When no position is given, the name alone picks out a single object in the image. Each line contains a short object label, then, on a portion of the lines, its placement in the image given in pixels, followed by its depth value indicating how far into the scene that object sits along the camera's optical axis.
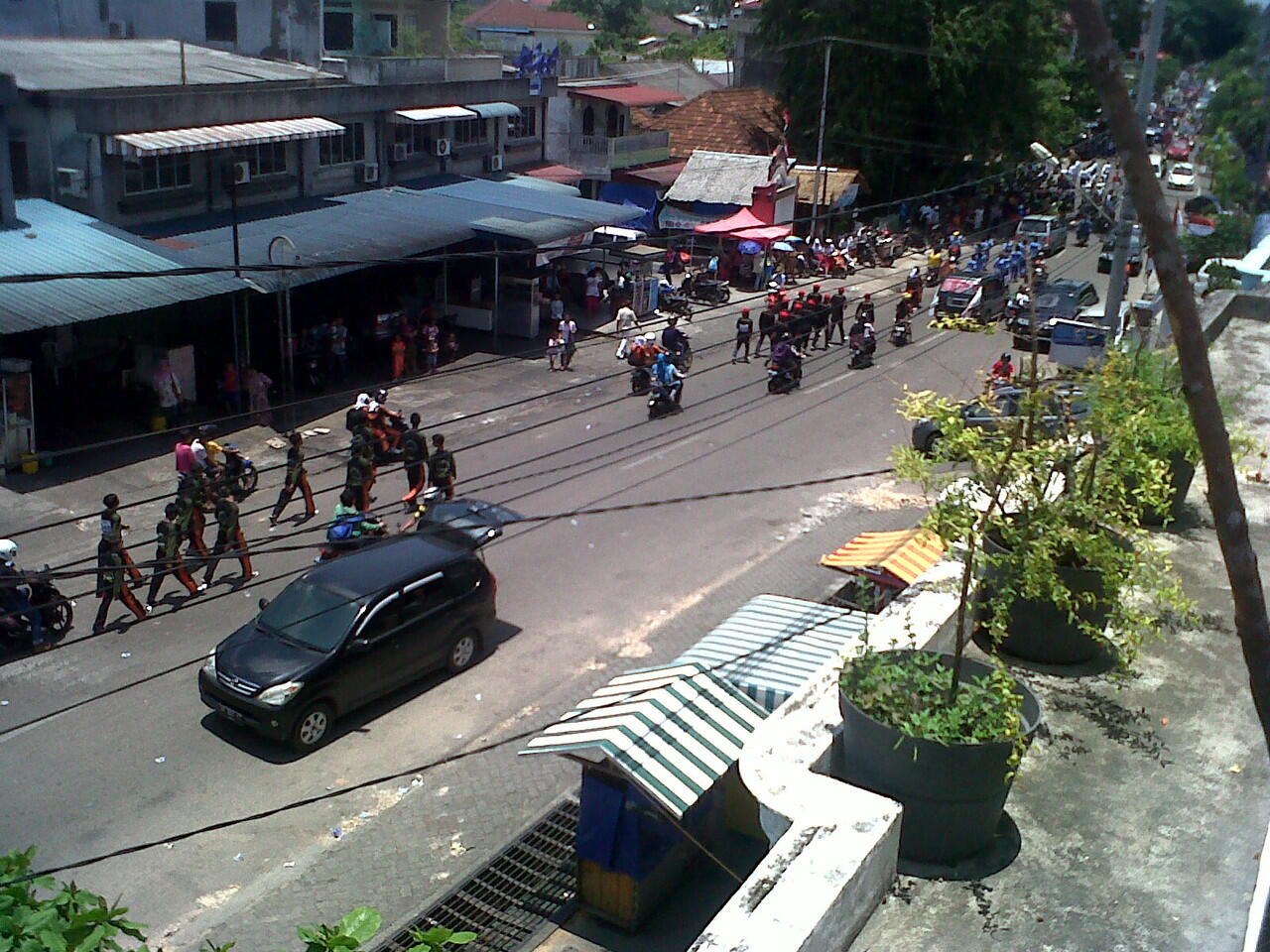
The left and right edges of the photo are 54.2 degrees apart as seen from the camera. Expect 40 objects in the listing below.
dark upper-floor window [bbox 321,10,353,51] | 39.50
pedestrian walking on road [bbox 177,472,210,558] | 14.34
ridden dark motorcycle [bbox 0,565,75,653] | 13.21
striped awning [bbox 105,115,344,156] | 21.41
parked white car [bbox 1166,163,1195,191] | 65.06
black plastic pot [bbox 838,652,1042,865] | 4.47
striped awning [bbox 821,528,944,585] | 12.72
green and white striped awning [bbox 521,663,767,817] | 8.97
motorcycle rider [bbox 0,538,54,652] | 12.98
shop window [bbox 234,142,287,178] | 24.80
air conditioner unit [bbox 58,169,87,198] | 21.59
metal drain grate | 9.46
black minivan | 11.78
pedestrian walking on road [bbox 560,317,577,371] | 25.81
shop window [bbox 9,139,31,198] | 21.89
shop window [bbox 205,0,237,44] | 34.16
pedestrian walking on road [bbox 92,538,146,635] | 13.41
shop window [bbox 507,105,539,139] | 34.38
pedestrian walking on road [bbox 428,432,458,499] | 16.36
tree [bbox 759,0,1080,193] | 44.97
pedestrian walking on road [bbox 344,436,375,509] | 16.06
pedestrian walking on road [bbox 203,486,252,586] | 14.59
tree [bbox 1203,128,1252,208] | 49.75
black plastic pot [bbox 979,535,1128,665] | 6.01
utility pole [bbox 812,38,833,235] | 35.98
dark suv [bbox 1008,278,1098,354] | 30.78
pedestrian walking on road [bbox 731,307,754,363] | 27.05
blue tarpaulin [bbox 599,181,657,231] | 40.09
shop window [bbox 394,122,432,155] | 29.67
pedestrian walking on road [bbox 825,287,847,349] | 29.25
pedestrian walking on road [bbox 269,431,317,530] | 16.47
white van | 42.94
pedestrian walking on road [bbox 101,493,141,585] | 13.43
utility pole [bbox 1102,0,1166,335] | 16.52
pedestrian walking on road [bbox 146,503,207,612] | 14.12
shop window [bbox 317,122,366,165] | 27.22
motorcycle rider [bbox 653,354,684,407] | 22.92
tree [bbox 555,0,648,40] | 104.31
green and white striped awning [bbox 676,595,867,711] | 10.28
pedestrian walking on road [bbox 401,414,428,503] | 17.09
